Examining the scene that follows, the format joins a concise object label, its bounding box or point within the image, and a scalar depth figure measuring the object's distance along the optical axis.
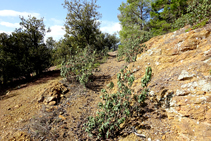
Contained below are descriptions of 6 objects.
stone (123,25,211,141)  2.55
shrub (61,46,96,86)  6.49
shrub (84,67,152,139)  3.15
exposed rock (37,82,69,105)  5.32
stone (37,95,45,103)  5.38
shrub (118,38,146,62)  7.74
